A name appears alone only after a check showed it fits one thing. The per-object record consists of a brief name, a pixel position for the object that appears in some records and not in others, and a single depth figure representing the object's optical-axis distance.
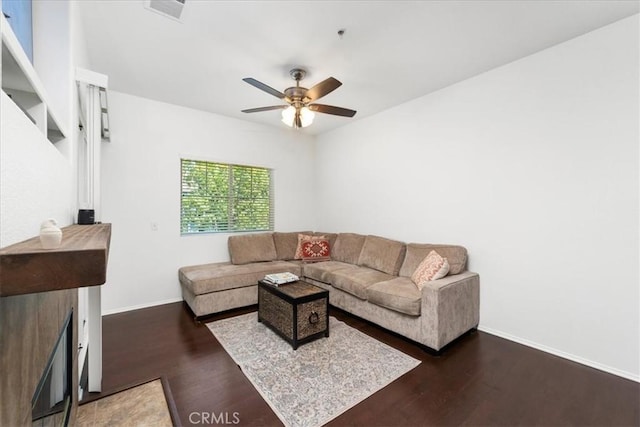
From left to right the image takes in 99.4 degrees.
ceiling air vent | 1.97
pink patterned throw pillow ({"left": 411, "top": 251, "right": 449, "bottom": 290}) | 2.76
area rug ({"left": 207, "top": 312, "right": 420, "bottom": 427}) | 1.81
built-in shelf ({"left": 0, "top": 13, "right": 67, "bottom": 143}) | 0.69
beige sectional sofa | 2.54
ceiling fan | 2.66
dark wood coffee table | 2.54
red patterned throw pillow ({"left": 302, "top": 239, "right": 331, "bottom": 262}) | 4.33
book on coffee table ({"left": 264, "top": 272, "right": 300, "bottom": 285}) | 2.94
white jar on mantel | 0.58
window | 4.01
